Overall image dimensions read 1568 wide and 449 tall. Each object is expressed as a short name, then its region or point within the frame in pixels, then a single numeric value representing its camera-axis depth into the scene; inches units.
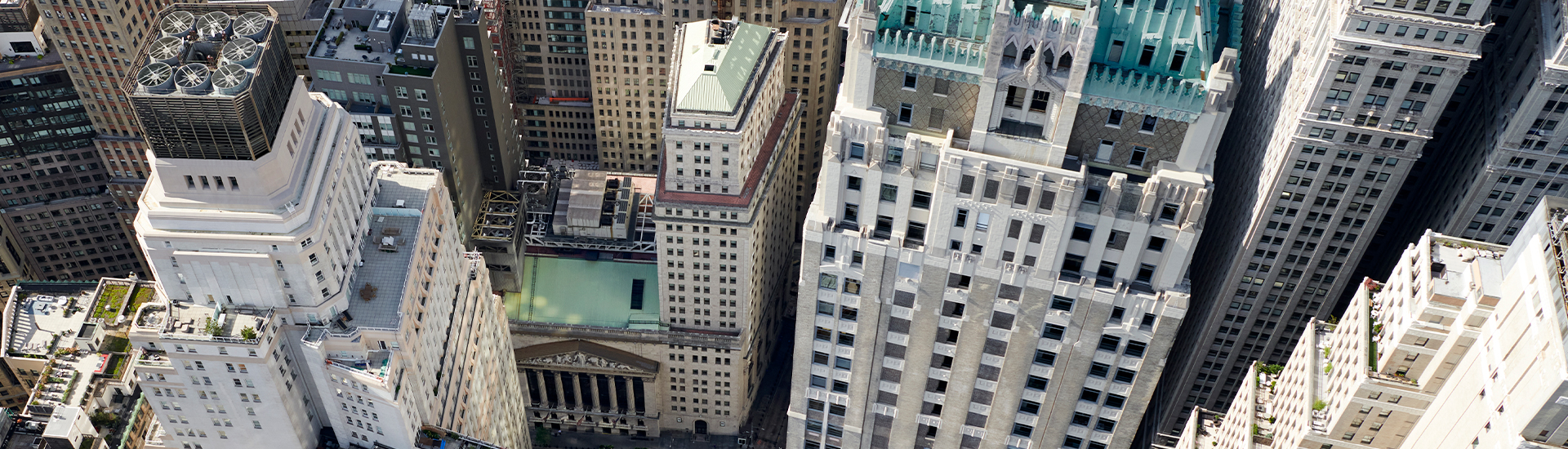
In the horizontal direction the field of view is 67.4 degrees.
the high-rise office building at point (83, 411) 7534.5
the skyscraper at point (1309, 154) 5123.0
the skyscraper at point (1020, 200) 3735.2
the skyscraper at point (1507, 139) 5260.8
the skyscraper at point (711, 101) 7721.5
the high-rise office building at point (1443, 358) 3275.1
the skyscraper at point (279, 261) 4813.0
